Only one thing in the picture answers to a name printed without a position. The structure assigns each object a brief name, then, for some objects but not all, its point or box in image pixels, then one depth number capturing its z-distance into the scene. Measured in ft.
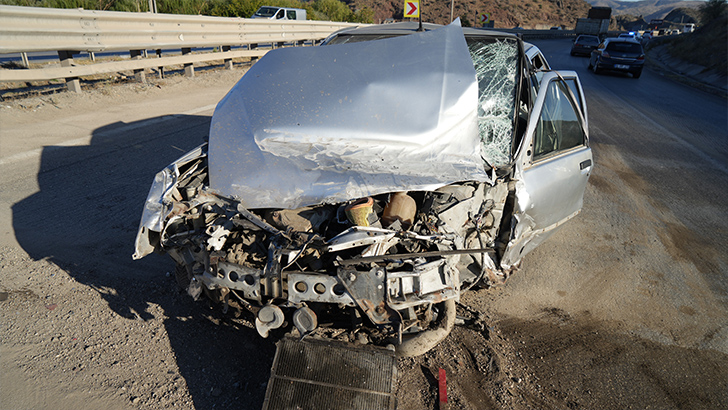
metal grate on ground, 7.91
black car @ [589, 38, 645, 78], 61.41
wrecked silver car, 8.54
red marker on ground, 8.64
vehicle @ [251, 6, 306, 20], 64.75
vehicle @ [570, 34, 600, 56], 90.53
